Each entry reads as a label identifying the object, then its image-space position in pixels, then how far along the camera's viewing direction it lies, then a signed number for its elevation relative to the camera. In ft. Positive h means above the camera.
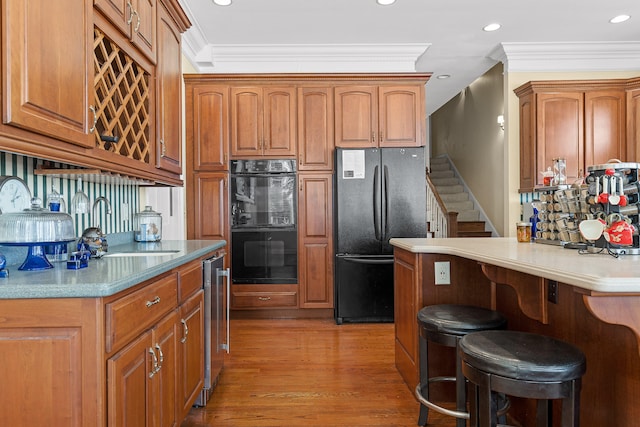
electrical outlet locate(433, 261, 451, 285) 7.84 -1.12
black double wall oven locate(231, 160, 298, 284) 13.79 -0.25
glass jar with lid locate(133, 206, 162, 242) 9.35 -0.26
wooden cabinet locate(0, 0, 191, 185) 4.17 +1.74
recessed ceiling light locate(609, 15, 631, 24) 12.83 +5.98
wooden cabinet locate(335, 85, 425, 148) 13.98 +3.16
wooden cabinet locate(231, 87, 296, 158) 13.93 +3.08
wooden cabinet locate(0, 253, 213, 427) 3.90 -1.41
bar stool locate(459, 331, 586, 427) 4.25 -1.65
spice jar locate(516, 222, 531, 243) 7.82 -0.38
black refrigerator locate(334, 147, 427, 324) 13.43 -0.13
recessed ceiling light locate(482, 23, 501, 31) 13.25 +5.92
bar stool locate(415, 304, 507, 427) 6.11 -1.71
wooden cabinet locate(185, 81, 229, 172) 13.85 +2.92
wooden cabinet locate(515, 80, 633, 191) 14.52 +3.05
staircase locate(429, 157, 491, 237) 21.54 +0.84
